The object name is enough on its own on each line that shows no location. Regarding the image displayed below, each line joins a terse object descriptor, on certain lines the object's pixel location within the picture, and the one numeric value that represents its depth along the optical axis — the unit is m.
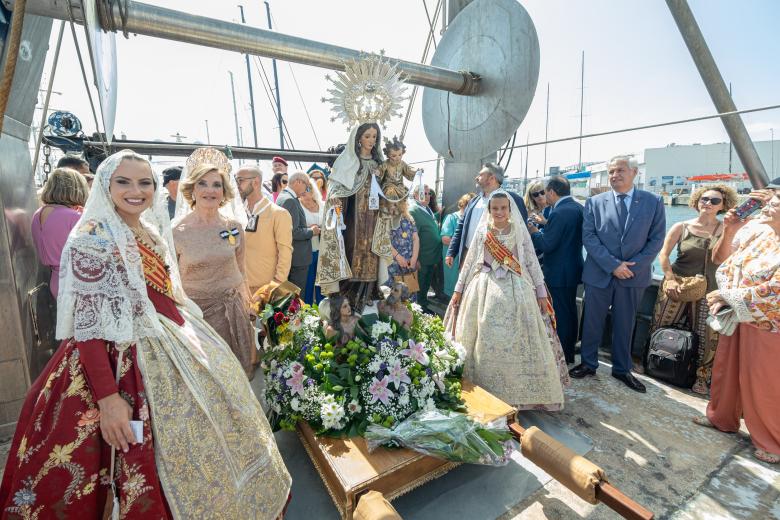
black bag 3.46
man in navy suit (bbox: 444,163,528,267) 4.10
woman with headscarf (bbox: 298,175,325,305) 4.48
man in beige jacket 3.43
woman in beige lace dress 2.57
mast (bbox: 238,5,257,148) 15.95
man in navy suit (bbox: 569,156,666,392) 3.53
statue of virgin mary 2.64
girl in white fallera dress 3.00
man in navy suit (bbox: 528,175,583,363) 3.96
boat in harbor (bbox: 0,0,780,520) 2.18
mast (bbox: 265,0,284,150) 12.81
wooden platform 1.93
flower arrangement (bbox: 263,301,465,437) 2.35
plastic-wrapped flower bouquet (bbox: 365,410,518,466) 2.11
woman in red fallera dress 1.45
